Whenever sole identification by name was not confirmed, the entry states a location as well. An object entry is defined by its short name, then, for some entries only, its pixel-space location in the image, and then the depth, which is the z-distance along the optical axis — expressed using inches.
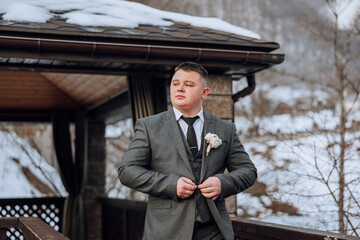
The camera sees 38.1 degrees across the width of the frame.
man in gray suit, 89.3
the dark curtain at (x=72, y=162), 289.7
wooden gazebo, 165.8
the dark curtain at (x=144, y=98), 195.3
